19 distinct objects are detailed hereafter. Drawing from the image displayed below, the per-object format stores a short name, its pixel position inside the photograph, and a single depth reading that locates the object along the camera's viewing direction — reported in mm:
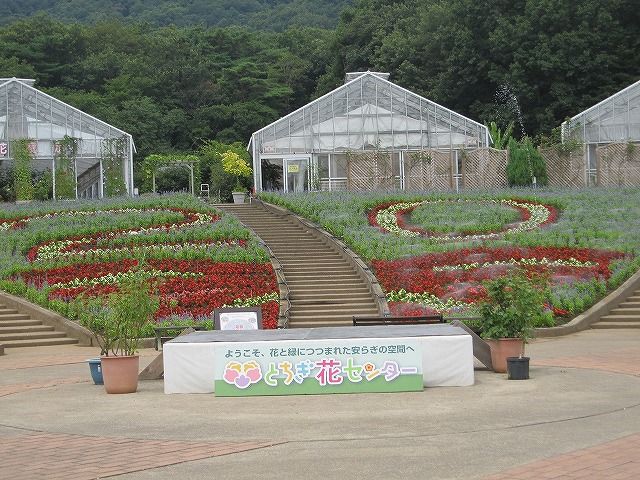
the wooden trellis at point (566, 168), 45844
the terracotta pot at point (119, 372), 15141
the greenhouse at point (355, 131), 48094
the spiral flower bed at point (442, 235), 32250
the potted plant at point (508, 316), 16297
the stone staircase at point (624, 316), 24719
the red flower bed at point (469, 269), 26781
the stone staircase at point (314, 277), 26047
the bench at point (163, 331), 22625
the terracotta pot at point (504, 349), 16391
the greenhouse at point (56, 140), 45375
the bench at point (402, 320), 19500
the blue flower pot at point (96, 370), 16266
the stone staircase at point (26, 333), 24719
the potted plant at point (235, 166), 58812
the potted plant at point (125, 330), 15164
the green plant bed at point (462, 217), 32812
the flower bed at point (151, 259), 26781
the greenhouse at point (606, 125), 47156
